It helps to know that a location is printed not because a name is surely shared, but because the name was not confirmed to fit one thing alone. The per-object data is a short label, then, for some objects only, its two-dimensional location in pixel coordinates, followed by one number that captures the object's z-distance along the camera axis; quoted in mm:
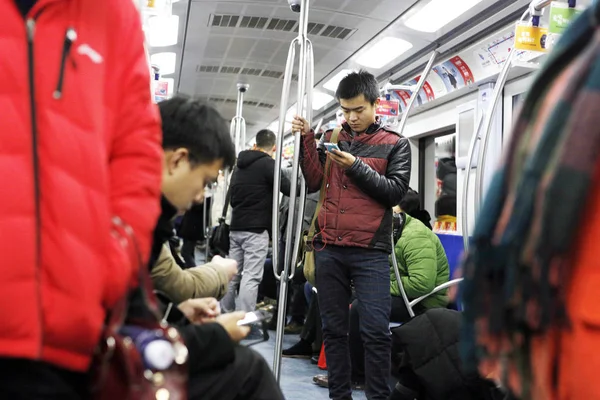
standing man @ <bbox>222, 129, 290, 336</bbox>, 4824
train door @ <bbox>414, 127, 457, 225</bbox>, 6324
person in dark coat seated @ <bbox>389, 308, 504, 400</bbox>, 2021
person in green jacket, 3744
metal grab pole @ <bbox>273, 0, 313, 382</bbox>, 3016
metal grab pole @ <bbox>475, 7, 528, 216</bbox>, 2943
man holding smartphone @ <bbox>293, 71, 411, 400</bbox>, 2775
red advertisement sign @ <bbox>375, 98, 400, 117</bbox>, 5179
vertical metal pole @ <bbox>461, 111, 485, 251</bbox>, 3118
